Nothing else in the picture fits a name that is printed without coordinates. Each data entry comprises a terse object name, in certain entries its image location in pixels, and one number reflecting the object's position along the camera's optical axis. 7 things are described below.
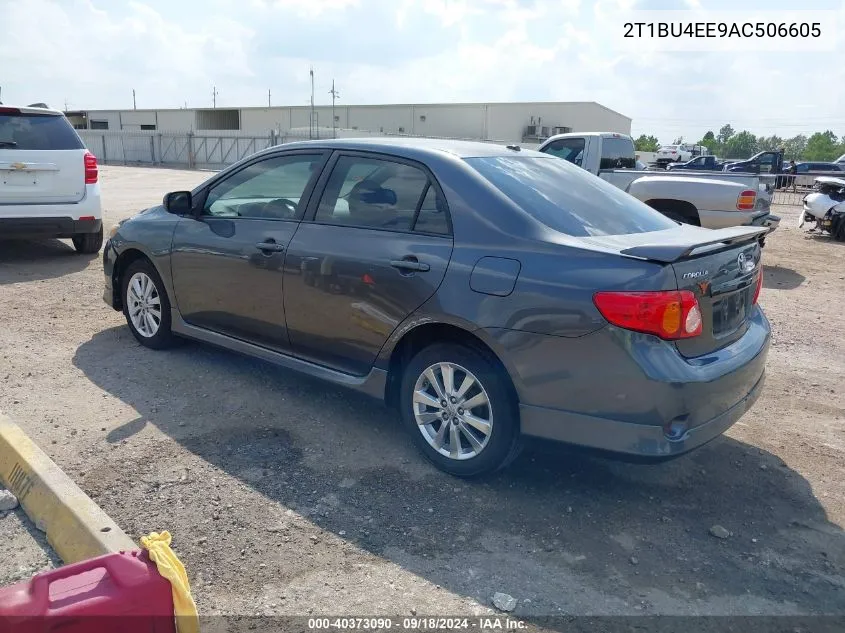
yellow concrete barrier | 2.99
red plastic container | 2.17
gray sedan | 3.26
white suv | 8.41
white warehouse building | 43.19
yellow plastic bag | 2.40
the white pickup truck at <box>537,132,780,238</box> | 9.95
